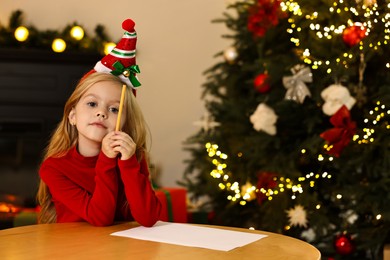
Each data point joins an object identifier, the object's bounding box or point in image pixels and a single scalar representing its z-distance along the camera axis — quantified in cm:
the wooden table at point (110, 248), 141
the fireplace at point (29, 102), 461
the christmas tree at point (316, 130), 319
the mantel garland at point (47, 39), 463
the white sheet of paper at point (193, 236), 153
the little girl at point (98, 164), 183
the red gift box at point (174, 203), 316
